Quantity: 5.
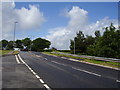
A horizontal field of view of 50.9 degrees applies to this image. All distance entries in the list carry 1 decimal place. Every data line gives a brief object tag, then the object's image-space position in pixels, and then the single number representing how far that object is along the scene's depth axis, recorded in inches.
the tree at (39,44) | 4115.1
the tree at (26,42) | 4735.3
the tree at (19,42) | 4967.3
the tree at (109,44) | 1368.0
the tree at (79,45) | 2331.0
